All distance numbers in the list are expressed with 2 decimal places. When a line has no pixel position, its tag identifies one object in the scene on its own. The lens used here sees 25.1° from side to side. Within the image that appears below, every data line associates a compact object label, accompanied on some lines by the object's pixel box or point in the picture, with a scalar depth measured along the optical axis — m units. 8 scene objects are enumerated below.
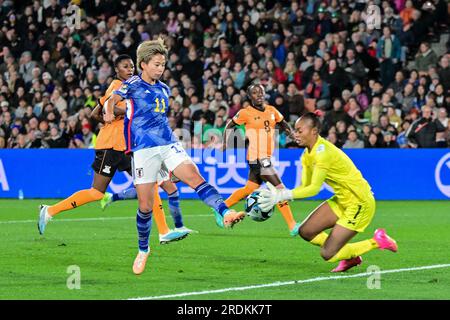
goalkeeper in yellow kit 10.36
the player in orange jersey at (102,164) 13.66
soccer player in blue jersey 10.45
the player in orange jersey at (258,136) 15.45
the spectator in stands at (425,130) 21.19
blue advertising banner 21.03
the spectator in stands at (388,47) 23.86
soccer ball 10.07
